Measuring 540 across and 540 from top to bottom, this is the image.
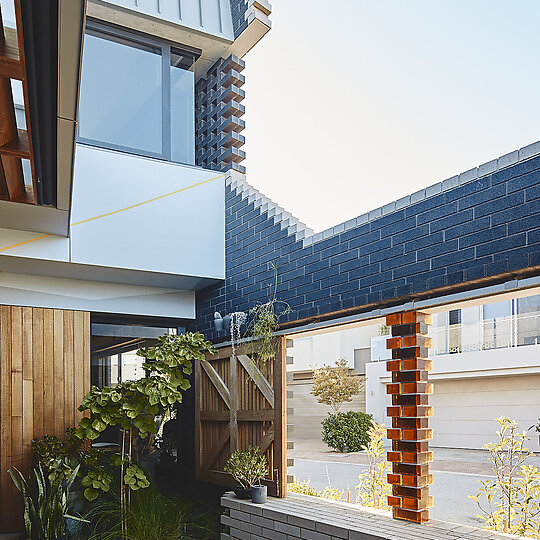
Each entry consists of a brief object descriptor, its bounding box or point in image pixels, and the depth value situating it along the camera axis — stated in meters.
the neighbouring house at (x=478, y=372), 13.70
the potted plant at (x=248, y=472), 6.42
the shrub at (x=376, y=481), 6.52
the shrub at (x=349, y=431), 14.45
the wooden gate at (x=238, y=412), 6.60
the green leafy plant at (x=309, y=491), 6.91
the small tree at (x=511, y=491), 5.17
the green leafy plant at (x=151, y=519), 6.38
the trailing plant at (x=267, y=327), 6.77
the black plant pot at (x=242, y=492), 6.55
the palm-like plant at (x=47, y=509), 6.00
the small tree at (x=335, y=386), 17.06
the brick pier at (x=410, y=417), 5.03
